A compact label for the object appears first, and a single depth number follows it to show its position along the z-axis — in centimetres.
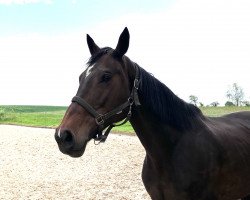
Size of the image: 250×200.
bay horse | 184
